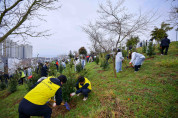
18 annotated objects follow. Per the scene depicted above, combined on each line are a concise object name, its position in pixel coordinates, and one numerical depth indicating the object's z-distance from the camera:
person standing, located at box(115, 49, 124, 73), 5.75
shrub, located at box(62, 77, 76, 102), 2.96
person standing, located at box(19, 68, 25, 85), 8.25
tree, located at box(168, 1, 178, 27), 5.11
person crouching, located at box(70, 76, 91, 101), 3.02
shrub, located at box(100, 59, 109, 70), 6.94
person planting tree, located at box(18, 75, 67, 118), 1.69
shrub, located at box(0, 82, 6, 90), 7.89
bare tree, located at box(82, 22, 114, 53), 4.83
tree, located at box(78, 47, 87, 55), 36.44
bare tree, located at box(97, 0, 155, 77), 3.97
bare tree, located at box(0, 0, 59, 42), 3.80
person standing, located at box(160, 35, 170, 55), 6.77
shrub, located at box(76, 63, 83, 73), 6.52
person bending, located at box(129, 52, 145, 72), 4.97
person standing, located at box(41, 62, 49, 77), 5.58
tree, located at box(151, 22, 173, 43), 18.85
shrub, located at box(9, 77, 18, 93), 6.39
